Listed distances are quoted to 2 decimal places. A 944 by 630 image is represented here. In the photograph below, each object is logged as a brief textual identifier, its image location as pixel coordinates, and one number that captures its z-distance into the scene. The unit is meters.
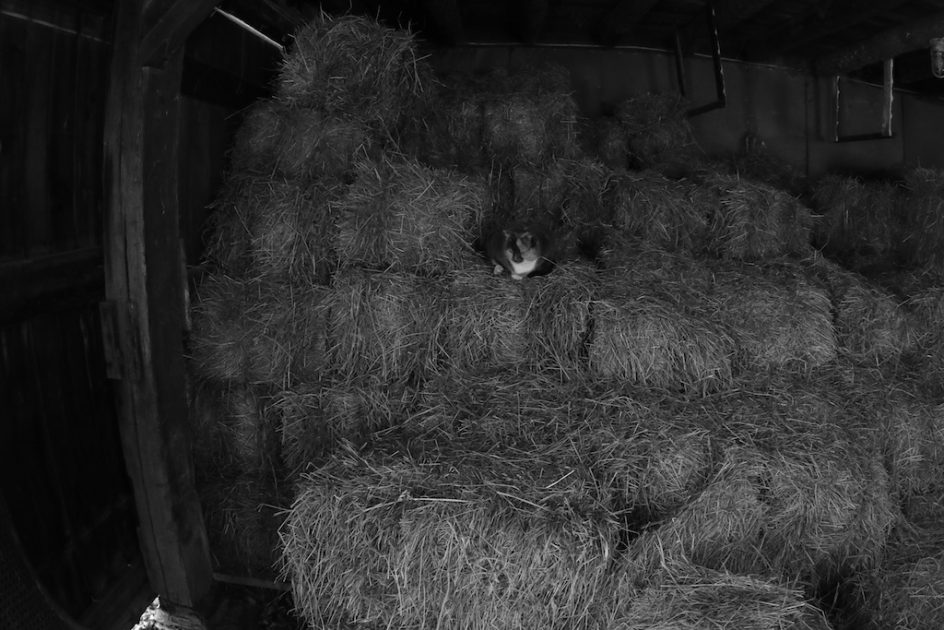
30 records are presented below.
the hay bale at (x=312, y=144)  3.51
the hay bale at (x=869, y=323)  3.66
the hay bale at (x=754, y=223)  4.12
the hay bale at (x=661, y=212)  4.06
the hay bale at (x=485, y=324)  3.21
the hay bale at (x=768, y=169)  5.93
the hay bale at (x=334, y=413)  3.16
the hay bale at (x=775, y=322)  3.36
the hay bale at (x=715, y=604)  2.35
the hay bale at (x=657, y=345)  3.10
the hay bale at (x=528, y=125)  4.14
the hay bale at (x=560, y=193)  4.10
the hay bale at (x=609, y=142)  5.26
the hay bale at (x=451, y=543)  2.41
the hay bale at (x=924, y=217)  4.88
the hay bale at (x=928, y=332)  3.80
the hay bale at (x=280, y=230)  3.34
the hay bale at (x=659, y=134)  5.17
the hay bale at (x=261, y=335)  3.26
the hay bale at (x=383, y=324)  3.19
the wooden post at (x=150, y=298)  2.67
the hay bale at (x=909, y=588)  2.90
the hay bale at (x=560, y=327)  3.21
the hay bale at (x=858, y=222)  5.28
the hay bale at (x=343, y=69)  3.61
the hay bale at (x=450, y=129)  4.10
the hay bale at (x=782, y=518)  2.68
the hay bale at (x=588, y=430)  2.74
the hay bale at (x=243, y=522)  3.32
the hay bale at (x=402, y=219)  3.27
